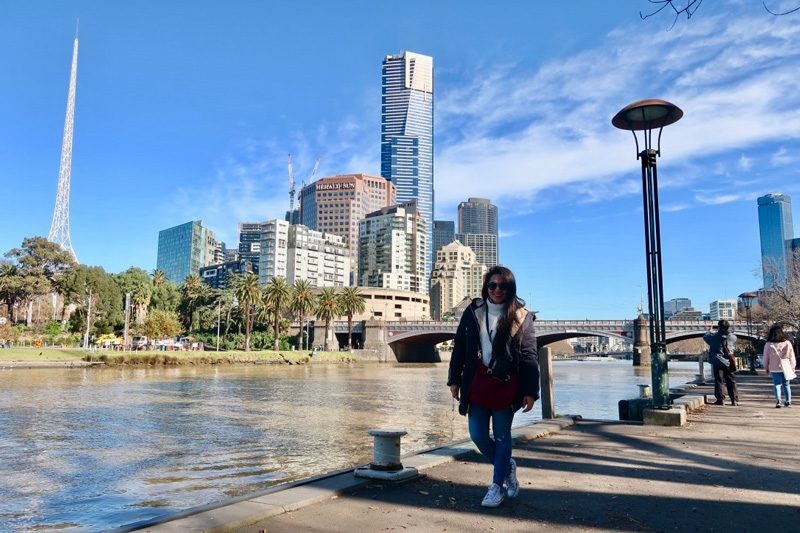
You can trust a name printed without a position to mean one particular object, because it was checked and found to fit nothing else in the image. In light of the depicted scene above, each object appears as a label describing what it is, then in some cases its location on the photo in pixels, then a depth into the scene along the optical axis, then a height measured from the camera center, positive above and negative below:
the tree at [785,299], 35.72 +2.58
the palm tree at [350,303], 94.25 +5.24
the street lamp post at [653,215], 10.38 +2.28
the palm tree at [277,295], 82.92 +5.66
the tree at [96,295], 77.50 +5.36
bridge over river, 79.81 +0.73
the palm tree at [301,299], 87.44 +5.41
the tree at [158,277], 97.81 +9.58
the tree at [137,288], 85.25 +6.85
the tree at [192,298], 96.12 +6.01
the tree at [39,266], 73.12 +8.88
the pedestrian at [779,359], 13.28 -0.46
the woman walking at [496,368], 4.95 -0.26
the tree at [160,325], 72.69 +1.26
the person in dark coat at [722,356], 13.45 -0.40
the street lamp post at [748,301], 32.16 +2.53
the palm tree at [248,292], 78.75 +5.81
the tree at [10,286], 70.81 +5.79
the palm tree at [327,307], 90.75 +4.46
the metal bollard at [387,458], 5.92 -1.21
